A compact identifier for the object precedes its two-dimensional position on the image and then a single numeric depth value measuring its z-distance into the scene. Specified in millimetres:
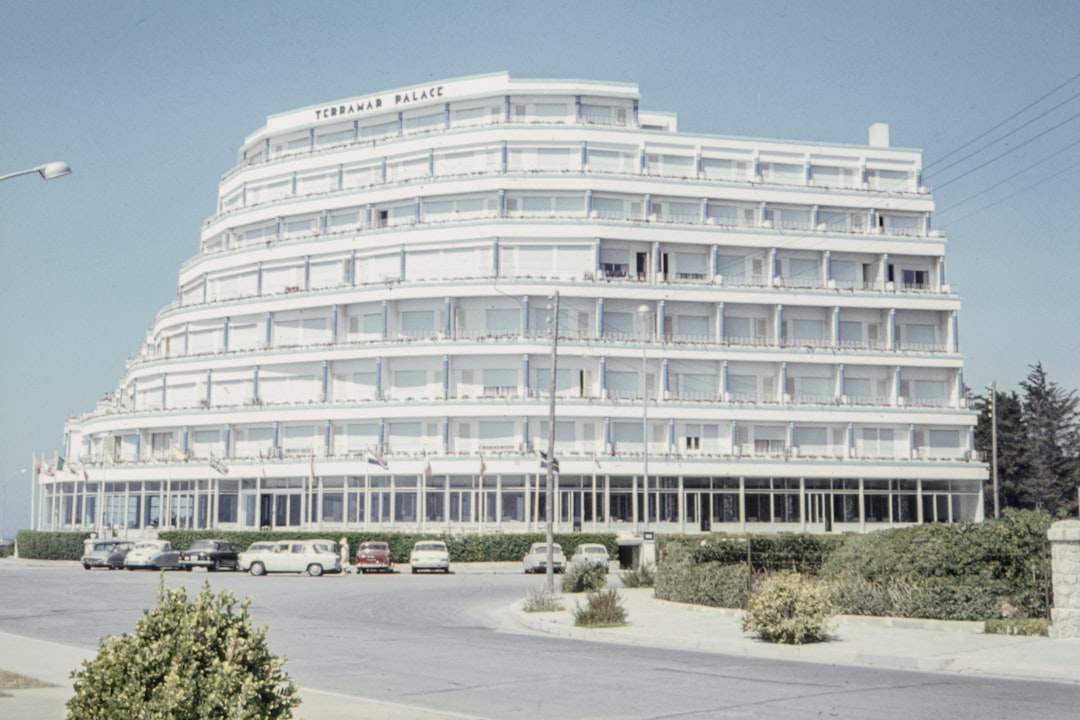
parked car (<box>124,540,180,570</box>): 53156
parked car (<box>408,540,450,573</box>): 50500
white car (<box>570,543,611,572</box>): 48938
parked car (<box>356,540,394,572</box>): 50375
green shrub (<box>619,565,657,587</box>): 36938
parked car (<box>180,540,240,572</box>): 51938
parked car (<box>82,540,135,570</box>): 54281
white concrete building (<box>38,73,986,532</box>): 63844
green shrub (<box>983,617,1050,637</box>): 20672
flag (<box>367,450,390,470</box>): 59750
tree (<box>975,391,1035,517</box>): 81750
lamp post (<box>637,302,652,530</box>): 58219
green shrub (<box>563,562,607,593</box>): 34250
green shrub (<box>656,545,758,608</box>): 27375
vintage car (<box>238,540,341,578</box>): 48406
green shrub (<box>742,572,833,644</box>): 20531
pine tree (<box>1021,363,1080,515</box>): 79875
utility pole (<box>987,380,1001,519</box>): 69438
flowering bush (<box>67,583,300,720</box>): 7539
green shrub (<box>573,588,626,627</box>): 24328
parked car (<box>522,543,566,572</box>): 50438
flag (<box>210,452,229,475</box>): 64312
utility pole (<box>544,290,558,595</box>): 32191
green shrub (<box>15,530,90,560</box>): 64000
